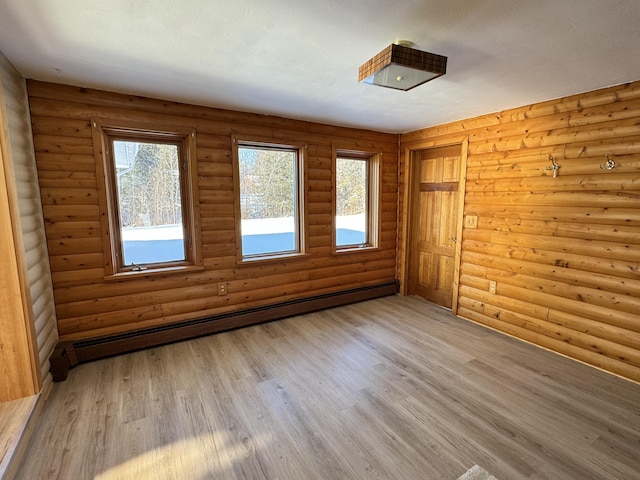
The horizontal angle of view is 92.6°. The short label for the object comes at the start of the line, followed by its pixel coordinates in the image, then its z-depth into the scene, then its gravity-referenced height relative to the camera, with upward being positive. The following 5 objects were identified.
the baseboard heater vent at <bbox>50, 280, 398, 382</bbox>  2.58 -1.32
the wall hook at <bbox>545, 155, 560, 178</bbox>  2.83 +0.29
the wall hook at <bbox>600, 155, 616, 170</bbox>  2.49 +0.27
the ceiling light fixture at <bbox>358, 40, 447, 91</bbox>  1.74 +0.79
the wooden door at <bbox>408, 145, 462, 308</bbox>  3.97 -0.34
